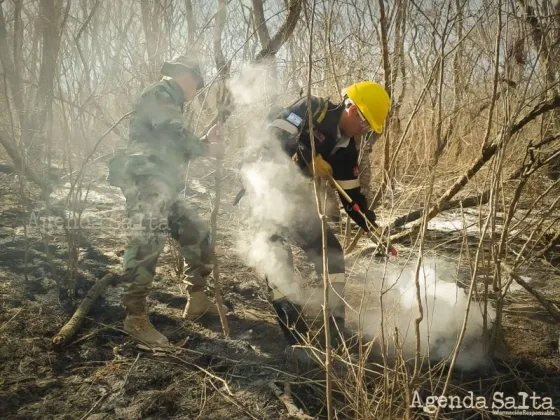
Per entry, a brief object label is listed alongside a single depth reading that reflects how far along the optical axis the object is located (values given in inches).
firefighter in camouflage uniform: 105.8
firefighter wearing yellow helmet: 108.6
